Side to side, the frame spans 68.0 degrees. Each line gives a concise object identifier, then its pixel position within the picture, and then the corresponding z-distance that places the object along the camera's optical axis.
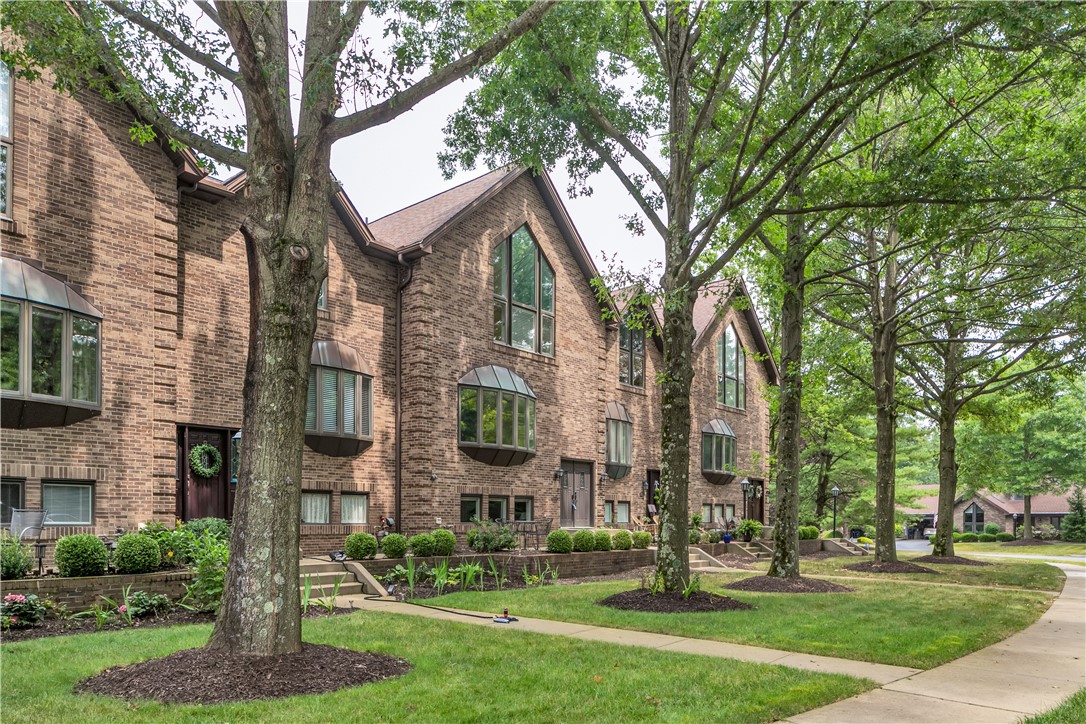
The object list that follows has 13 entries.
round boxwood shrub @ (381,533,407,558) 15.94
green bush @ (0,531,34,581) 10.59
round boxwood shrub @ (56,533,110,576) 11.16
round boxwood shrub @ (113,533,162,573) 11.69
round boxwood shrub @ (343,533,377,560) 15.66
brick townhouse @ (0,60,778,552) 13.27
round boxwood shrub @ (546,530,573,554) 18.61
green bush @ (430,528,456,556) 16.61
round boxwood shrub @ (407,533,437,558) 16.34
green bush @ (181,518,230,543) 13.73
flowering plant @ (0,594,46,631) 9.65
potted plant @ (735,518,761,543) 29.17
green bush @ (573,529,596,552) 19.36
